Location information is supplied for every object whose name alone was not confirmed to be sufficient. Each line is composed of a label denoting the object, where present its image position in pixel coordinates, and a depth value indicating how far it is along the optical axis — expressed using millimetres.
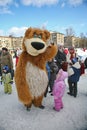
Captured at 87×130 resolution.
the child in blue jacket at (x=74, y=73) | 2407
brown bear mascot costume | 1919
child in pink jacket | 1989
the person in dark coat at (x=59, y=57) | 3176
